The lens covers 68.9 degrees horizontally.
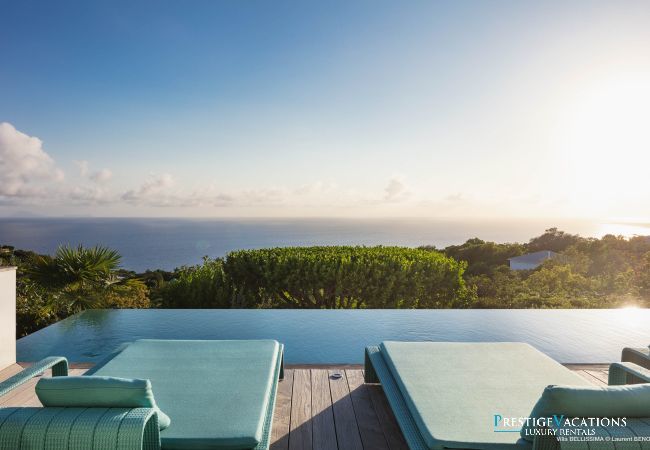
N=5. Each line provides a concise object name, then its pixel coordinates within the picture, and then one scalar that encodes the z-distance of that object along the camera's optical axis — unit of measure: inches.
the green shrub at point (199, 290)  297.3
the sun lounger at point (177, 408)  69.3
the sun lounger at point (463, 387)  86.7
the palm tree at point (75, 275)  264.8
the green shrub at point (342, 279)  283.7
